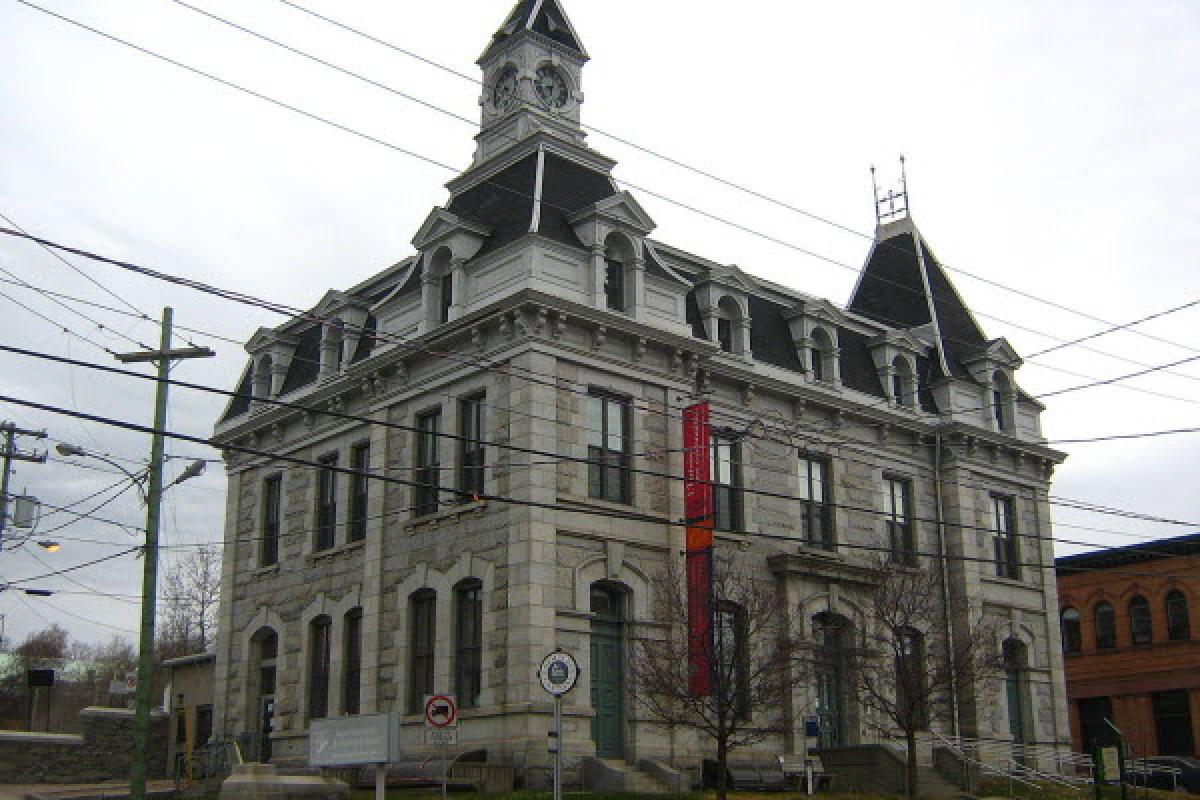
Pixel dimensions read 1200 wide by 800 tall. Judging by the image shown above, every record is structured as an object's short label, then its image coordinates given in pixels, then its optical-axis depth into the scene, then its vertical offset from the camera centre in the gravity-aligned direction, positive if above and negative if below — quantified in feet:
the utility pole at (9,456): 111.86 +23.80
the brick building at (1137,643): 170.30 +11.29
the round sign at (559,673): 58.90 +2.76
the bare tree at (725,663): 83.61 +4.64
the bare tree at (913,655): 96.68 +5.92
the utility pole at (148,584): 77.71 +8.93
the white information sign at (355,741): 62.49 +0.04
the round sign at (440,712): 63.05 +1.28
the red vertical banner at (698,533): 87.98 +13.96
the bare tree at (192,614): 216.95 +20.55
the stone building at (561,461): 94.07 +21.64
